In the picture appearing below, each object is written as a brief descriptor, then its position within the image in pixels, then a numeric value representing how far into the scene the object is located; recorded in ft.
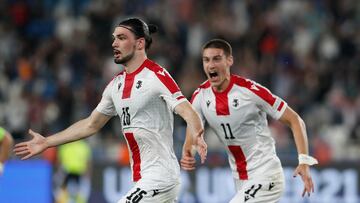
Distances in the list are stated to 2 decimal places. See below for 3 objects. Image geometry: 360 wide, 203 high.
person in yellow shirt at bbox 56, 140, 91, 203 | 116.06
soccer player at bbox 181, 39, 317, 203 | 63.46
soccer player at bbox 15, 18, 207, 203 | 57.31
